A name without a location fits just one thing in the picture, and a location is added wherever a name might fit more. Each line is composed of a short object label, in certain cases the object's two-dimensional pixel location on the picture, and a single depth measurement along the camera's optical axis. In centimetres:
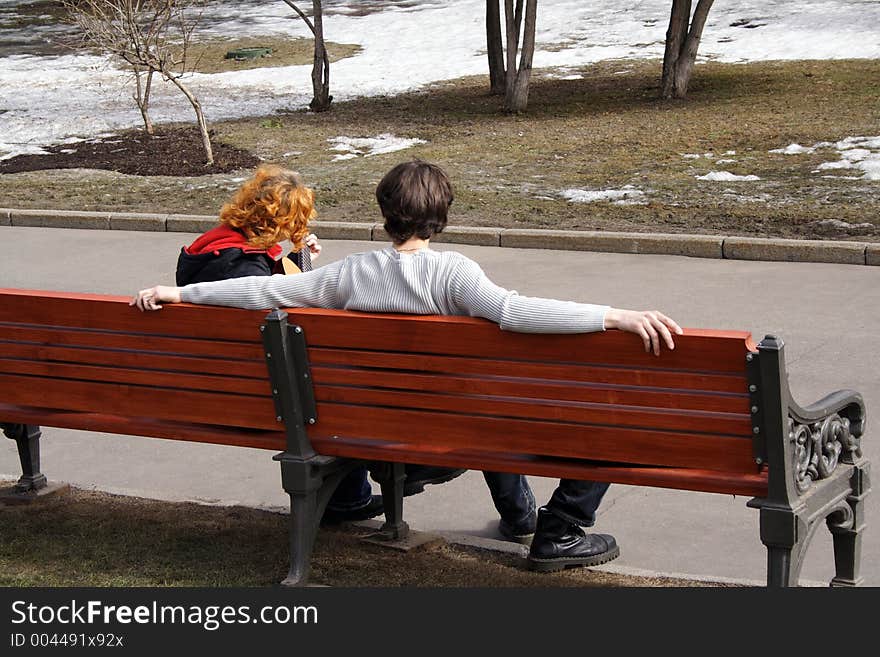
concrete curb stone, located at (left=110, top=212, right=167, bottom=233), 1332
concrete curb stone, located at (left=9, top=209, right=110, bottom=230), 1359
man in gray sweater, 389
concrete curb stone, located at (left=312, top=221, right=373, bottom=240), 1249
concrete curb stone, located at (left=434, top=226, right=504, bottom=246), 1201
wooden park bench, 385
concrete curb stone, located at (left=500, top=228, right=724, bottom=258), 1107
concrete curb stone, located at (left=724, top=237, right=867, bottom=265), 1057
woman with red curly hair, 501
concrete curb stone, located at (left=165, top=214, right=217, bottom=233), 1316
